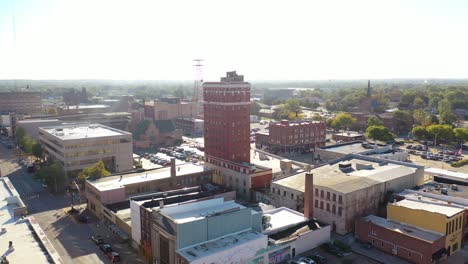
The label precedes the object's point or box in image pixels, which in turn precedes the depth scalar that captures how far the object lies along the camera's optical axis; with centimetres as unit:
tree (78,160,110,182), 7631
